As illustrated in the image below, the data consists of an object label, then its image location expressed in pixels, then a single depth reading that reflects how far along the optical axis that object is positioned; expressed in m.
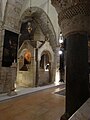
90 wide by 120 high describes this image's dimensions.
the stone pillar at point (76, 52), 3.10
